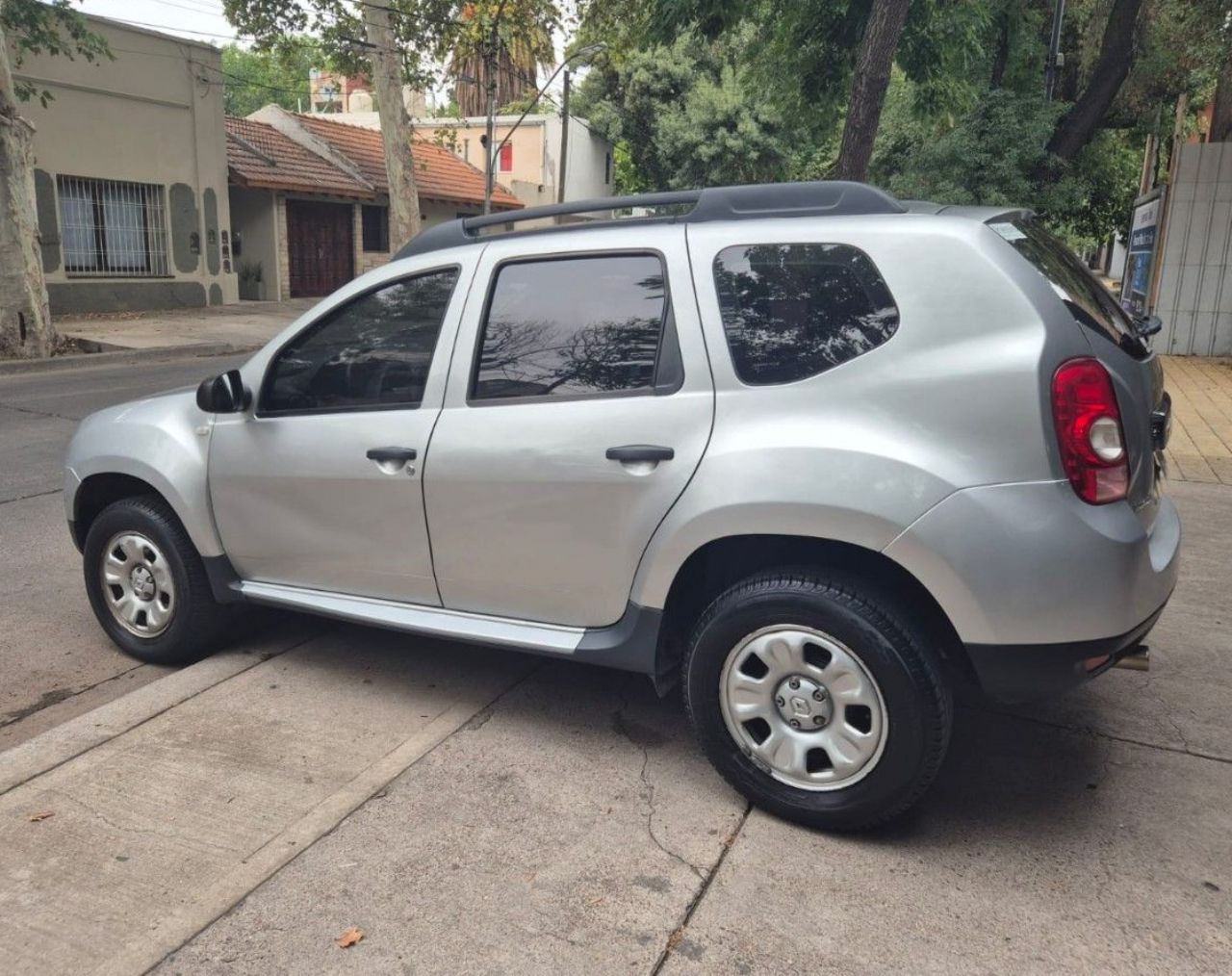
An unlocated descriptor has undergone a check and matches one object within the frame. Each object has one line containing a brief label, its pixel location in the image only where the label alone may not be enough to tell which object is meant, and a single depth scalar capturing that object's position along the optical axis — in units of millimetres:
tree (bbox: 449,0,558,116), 21984
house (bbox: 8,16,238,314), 18406
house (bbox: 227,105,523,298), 24891
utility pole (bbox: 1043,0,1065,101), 14383
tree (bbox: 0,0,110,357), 12672
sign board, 14875
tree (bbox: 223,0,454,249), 18797
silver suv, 2637
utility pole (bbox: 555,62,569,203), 30609
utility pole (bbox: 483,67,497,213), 23773
